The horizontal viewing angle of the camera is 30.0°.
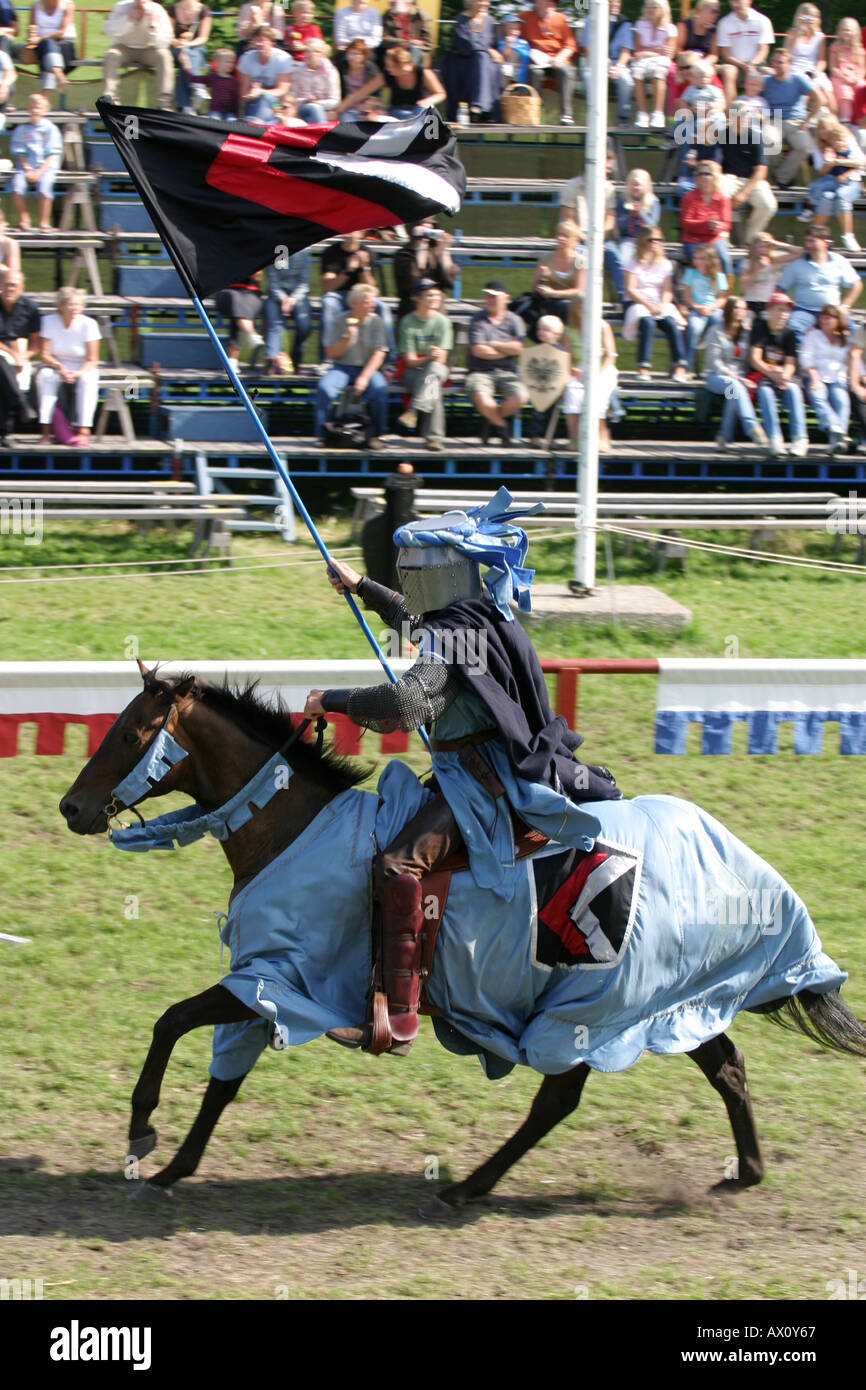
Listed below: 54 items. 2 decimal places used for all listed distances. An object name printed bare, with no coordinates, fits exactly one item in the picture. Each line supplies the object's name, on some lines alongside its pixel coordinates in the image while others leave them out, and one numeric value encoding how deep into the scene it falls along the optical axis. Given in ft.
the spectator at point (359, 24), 48.06
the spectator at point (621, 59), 52.29
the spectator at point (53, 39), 50.08
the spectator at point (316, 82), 45.80
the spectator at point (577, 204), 42.49
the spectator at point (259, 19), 47.26
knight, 16.70
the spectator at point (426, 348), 40.75
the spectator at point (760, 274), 43.78
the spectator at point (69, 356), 39.17
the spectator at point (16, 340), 38.96
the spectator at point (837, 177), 50.88
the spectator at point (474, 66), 49.06
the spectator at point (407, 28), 48.96
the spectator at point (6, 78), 47.03
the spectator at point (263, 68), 45.70
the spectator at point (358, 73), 46.47
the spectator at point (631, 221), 44.88
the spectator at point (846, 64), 51.11
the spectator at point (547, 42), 51.98
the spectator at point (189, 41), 47.16
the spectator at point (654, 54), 51.16
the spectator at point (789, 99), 50.19
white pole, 34.45
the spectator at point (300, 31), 46.91
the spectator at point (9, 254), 40.22
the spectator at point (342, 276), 40.70
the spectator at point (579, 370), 40.40
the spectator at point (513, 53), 51.13
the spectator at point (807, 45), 50.29
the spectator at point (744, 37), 50.19
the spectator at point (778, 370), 42.65
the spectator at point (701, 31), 50.57
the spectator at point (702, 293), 44.39
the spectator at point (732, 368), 43.21
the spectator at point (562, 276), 41.39
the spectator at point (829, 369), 42.75
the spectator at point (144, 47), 47.01
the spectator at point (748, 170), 47.83
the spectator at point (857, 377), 43.24
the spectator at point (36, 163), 45.75
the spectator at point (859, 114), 51.65
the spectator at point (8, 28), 49.21
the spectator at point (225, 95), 46.14
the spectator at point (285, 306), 42.37
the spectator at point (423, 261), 42.47
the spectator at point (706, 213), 46.24
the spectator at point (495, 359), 41.06
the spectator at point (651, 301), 44.19
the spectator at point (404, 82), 46.73
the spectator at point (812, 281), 43.39
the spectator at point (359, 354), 40.47
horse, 17.24
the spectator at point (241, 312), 41.75
